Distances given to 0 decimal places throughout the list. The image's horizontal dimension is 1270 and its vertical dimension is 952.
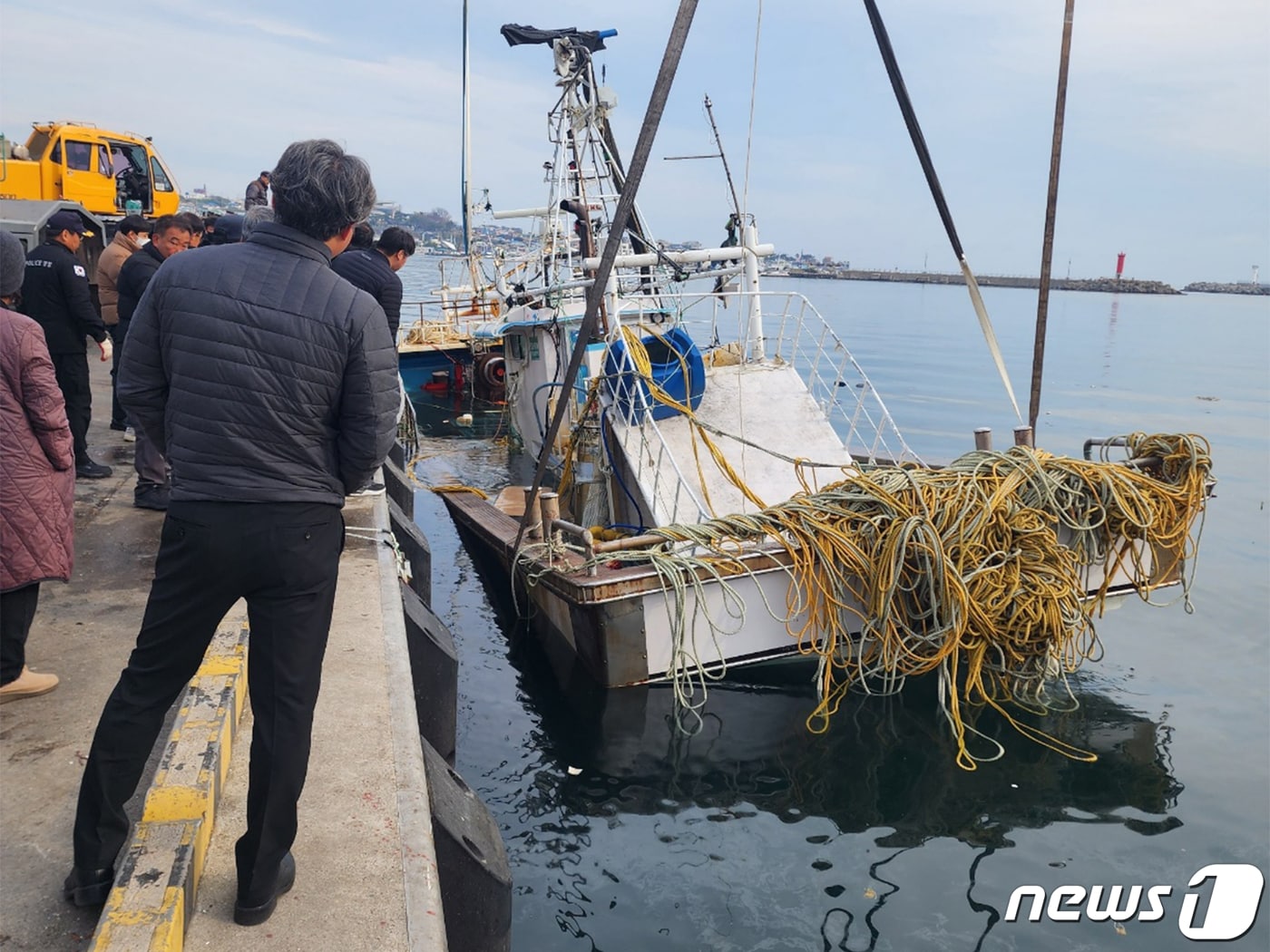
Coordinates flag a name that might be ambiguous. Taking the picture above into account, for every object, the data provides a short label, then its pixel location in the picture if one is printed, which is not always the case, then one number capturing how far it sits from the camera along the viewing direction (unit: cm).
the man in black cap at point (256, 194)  1058
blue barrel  788
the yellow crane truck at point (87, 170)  1825
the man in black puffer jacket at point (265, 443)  236
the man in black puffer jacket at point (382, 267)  591
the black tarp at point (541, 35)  1184
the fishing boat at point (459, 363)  2241
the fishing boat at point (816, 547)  620
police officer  629
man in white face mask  725
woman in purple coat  346
